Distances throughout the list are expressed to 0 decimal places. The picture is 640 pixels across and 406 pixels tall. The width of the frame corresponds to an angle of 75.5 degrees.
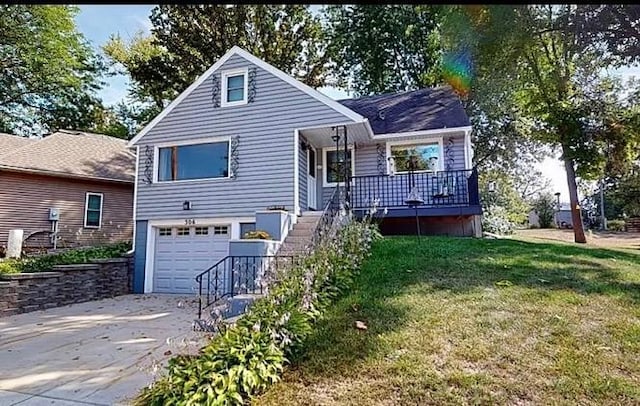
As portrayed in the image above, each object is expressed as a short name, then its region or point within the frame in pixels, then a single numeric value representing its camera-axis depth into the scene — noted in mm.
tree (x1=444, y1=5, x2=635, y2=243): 10031
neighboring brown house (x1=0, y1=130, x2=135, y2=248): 13180
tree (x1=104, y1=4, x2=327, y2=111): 19406
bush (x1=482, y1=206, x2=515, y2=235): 16266
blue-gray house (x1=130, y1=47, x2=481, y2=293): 10266
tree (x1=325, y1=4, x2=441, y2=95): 20422
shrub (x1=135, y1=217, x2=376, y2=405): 3318
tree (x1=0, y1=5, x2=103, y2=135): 18188
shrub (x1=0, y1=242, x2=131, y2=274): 9398
